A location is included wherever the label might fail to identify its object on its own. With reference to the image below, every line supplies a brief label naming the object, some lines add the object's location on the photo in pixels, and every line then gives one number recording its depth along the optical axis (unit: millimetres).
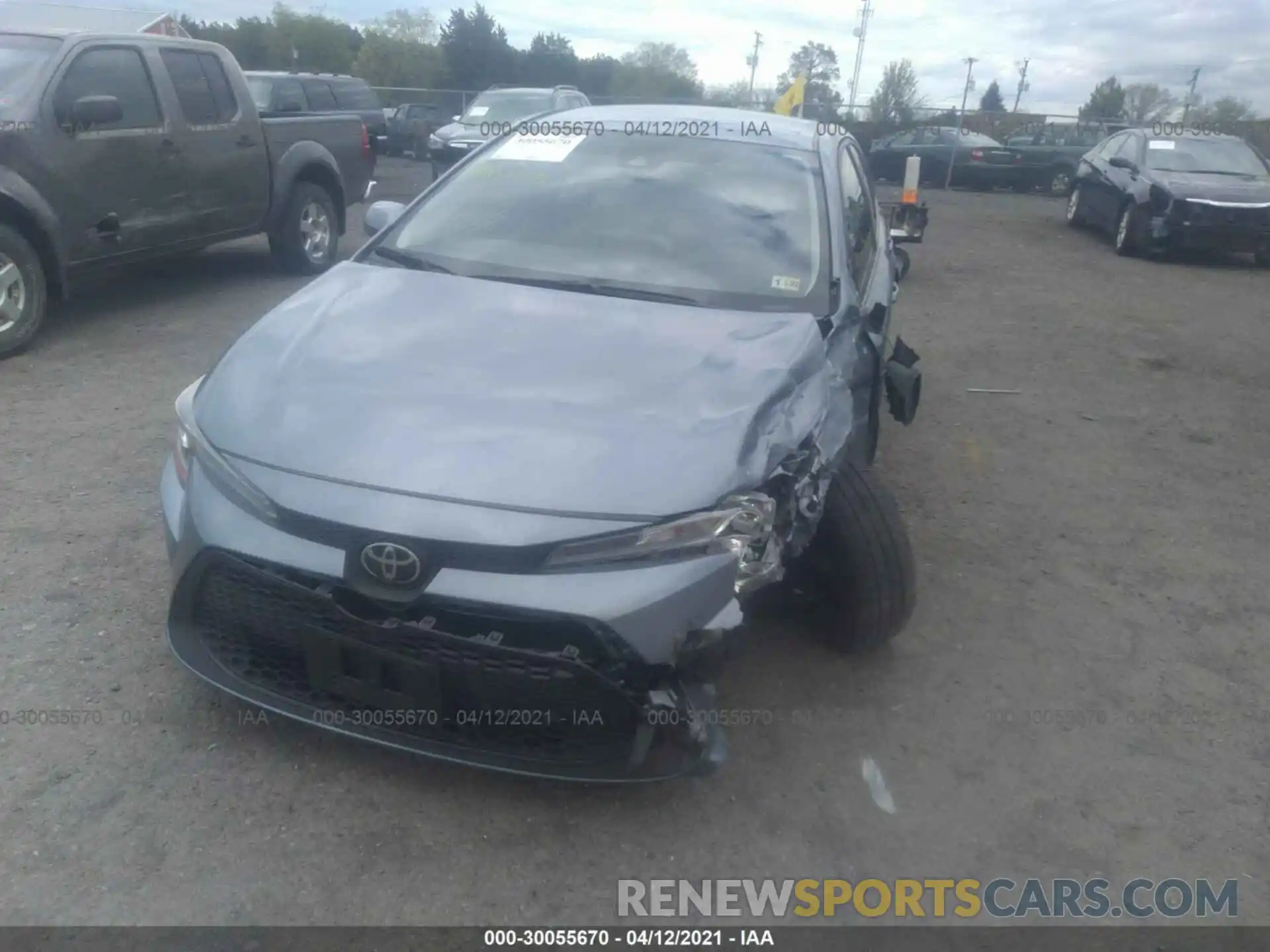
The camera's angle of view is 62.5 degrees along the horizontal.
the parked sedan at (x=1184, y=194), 11516
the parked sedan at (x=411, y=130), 23156
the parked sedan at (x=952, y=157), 21000
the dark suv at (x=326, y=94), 13170
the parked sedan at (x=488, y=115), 14148
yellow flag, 11617
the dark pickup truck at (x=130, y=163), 6098
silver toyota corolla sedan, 2426
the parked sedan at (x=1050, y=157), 20672
